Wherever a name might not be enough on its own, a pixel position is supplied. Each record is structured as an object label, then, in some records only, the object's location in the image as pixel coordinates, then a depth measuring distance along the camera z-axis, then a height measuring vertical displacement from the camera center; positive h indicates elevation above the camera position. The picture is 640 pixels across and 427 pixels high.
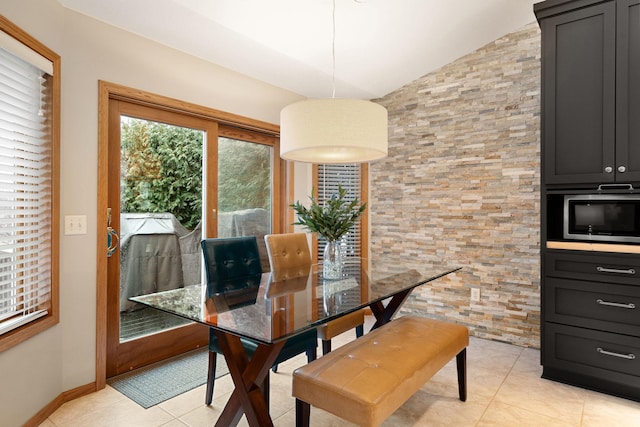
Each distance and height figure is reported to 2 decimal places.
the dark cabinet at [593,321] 2.35 -0.71
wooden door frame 2.43 -0.05
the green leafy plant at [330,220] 2.37 -0.05
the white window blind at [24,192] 1.88 +0.11
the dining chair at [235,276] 2.08 -0.42
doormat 2.39 -1.17
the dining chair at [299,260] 2.61 -0.36
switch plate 2.28 -0.08
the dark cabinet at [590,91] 2.36 +0.81
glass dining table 1.45 -0.43
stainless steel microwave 2.41 -0.03
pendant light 1.92 +0.46
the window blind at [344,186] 4.25 +0.31
